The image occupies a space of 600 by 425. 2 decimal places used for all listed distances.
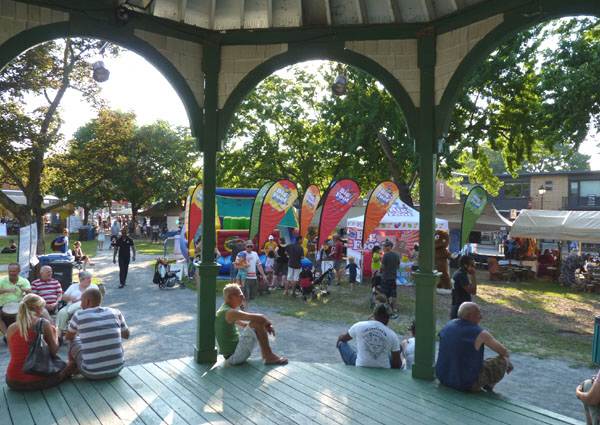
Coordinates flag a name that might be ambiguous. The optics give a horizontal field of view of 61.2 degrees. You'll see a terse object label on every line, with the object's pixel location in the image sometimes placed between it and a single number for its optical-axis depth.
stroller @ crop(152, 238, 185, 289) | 14.53
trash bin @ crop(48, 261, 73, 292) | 11.25
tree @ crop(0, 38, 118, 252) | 12.11
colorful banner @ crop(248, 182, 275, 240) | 12.11
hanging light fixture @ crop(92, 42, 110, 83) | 5.41
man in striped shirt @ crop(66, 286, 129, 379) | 4.76
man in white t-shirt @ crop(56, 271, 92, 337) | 7.42
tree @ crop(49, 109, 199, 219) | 15.60
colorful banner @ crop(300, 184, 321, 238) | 13.89
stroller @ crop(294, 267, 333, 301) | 13.40
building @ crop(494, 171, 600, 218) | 38.53
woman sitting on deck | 4.49
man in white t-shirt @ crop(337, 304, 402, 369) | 5.50
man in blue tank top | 4.73
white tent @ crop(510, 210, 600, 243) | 17.34
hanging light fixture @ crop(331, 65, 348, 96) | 6.04
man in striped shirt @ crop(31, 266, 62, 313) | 8.49
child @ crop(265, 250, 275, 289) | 15.35
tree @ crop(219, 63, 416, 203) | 24.20
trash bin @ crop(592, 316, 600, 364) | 7.35
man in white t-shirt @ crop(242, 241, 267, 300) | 12.65
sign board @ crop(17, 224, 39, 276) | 10.26
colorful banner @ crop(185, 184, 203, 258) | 14.30
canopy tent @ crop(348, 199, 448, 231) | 16.64
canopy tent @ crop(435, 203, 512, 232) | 24.17
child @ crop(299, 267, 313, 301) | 13.39
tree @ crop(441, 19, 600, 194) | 12.88
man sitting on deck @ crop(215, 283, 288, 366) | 5.49
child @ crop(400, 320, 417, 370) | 5.75
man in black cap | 11.22
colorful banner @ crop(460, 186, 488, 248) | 8.41
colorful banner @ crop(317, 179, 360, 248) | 12.34
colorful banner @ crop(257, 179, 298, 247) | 12.06
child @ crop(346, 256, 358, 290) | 15.93
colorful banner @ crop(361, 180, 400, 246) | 12.08
